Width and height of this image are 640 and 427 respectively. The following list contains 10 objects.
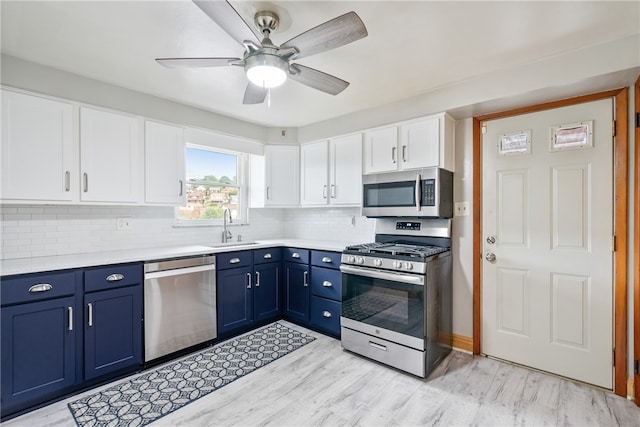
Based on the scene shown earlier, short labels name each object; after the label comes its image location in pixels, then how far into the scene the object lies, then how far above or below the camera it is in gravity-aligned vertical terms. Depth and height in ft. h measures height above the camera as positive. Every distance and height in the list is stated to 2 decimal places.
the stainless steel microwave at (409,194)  8.84 +0.61
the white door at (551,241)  7.45 -0.74
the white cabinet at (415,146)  8.98 +2.13
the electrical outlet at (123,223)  9.48 -0.30
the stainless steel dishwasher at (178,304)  8.28 -2.64
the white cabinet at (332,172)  11.12 +1.61
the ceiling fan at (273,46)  4.66 +2.92
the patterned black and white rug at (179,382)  6.44 -4.21
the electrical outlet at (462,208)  9.38 +0.16
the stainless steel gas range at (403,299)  7.93 -2.41
